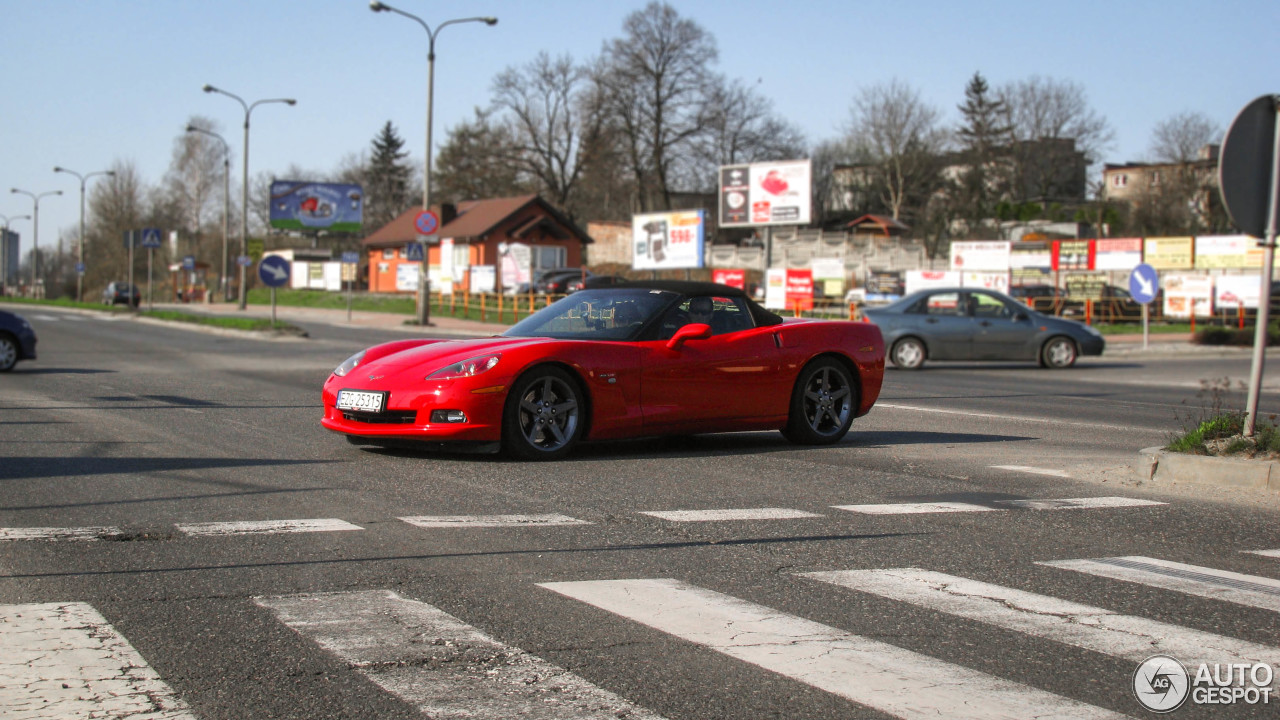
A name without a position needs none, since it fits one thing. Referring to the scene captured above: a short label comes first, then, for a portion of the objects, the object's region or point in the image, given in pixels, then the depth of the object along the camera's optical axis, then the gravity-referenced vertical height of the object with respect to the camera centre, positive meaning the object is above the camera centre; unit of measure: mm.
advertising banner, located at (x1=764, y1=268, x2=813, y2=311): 35344 +487
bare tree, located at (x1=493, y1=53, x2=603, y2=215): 80938 +10843
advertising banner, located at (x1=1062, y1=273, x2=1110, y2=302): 43875 +992
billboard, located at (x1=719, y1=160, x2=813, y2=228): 43688 +4076
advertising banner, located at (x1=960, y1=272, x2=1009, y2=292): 42906 +1076
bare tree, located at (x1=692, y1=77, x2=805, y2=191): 72312 +10095
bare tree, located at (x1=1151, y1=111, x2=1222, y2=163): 82438 +11536
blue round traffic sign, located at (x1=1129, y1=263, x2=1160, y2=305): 26703 +677
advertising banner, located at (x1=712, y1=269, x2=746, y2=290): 39656 +940
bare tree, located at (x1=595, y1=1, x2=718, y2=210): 71125 +12724
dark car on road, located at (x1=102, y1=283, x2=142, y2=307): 70625 -68
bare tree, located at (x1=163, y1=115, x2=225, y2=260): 98938 +9108
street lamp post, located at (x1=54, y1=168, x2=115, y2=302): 73750 +2819
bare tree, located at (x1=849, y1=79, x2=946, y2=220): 81500 +10926
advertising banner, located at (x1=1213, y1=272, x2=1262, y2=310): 37469 +740
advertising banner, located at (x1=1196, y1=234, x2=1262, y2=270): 42125 +2212
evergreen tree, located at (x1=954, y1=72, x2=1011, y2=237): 84562 +11384
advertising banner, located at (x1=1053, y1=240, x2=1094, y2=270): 47562 +2278
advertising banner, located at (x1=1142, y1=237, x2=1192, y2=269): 43875 +2216
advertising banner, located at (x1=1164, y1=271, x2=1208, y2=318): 38312 +595
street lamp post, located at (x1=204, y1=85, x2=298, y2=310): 49250 +7614
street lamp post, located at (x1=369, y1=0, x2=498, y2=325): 38906 +4314
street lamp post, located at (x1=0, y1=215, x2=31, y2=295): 114625 +2662
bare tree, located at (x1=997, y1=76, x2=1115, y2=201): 88250 +12071
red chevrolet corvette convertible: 8422 -550
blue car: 17562 -751
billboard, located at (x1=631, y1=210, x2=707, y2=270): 45156 +2419
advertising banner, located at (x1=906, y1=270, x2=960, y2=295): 43312 +1090
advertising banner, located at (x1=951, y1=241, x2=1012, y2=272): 43406 +1956
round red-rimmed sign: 34681 +2186
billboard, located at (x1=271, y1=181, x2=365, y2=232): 68188 +5137
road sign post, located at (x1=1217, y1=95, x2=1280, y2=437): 7988 +937
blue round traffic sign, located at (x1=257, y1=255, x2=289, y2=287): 31172 +689
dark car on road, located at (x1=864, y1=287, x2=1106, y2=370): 21969 -316
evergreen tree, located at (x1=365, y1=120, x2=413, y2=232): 111562 +10530
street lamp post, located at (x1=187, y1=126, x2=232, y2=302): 59562 +3789
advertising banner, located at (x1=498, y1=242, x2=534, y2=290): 54344 +1574
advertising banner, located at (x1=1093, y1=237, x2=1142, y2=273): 44250 +2168
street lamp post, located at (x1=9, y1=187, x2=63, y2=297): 84812 +4953
